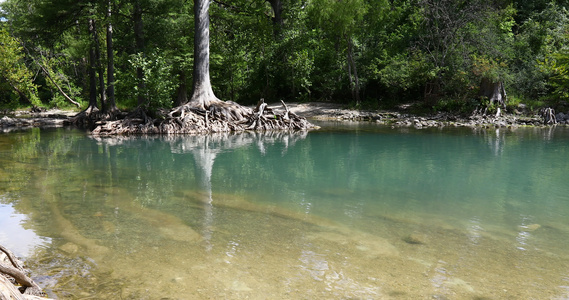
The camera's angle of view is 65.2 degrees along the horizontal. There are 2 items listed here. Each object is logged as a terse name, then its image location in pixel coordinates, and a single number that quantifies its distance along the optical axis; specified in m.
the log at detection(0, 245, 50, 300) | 2.58
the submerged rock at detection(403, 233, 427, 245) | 4.96
